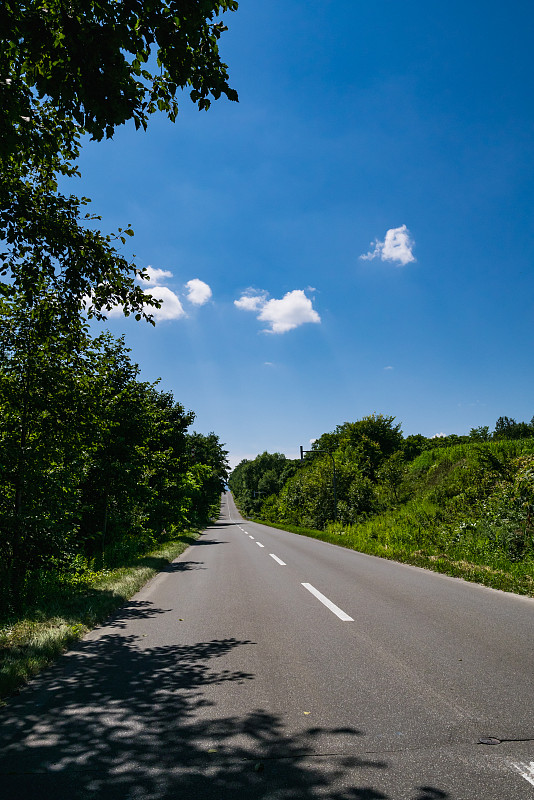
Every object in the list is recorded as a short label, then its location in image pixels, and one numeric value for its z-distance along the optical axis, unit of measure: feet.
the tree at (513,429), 221.85
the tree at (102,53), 12.51
